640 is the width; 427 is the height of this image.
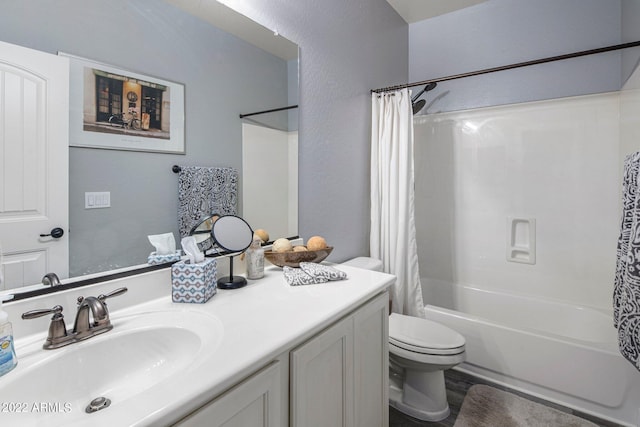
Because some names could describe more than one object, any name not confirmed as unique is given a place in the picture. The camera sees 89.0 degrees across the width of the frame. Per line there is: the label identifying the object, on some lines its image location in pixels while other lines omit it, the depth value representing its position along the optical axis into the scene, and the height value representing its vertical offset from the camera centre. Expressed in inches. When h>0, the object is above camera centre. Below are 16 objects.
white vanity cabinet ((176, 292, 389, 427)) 28.2 -18.9
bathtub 64.9 -32.1
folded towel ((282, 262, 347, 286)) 50.6 -10.1
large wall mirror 36.1 +16.9
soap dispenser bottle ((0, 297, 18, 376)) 26.1 -11.1
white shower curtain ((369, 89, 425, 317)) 84.8 +4.0
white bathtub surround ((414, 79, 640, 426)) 70.8 -7.8
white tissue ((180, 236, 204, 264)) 44.5 -5.4
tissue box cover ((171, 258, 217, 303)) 41.6 -9.2
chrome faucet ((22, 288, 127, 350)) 30.9 -11.2
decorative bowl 57.7 -8.2
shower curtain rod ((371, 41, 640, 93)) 61.9 +32.0
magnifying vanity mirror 47.8 -4.1
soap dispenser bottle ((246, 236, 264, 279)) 52.9 -8.2
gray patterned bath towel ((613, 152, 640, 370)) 47.9 -9.4
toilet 63.7 -30.1
